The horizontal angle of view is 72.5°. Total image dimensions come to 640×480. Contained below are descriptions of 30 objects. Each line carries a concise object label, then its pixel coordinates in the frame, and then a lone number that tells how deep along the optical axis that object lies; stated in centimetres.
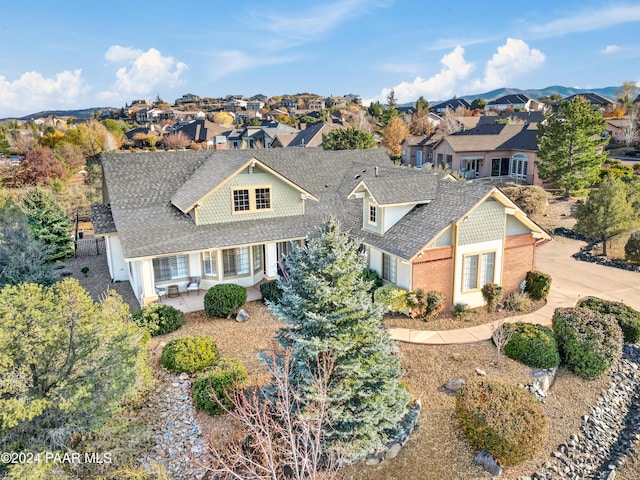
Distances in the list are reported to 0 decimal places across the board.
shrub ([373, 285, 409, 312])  1805
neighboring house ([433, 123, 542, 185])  4744
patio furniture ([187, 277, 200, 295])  2095
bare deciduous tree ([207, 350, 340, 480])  848
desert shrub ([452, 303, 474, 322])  1850
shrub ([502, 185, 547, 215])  3512
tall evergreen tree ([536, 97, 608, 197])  3647
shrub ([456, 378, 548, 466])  1070
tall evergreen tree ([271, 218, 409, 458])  1012
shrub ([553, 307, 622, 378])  1494
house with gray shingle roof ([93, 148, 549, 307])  1881
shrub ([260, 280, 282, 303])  1969
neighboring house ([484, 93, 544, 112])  12106
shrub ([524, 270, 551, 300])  2011
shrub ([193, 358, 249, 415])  1232
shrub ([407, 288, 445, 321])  1808
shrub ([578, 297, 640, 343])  1705
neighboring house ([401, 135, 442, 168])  5675
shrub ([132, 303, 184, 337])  1652
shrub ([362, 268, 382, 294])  1998
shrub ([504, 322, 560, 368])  1465
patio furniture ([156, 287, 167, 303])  2006
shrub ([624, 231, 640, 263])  2525
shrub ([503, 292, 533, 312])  1936
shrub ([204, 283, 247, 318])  1817
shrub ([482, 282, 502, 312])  1930
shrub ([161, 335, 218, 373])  1419
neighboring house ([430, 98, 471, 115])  13788
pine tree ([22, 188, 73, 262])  2686
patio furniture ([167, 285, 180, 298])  2083
